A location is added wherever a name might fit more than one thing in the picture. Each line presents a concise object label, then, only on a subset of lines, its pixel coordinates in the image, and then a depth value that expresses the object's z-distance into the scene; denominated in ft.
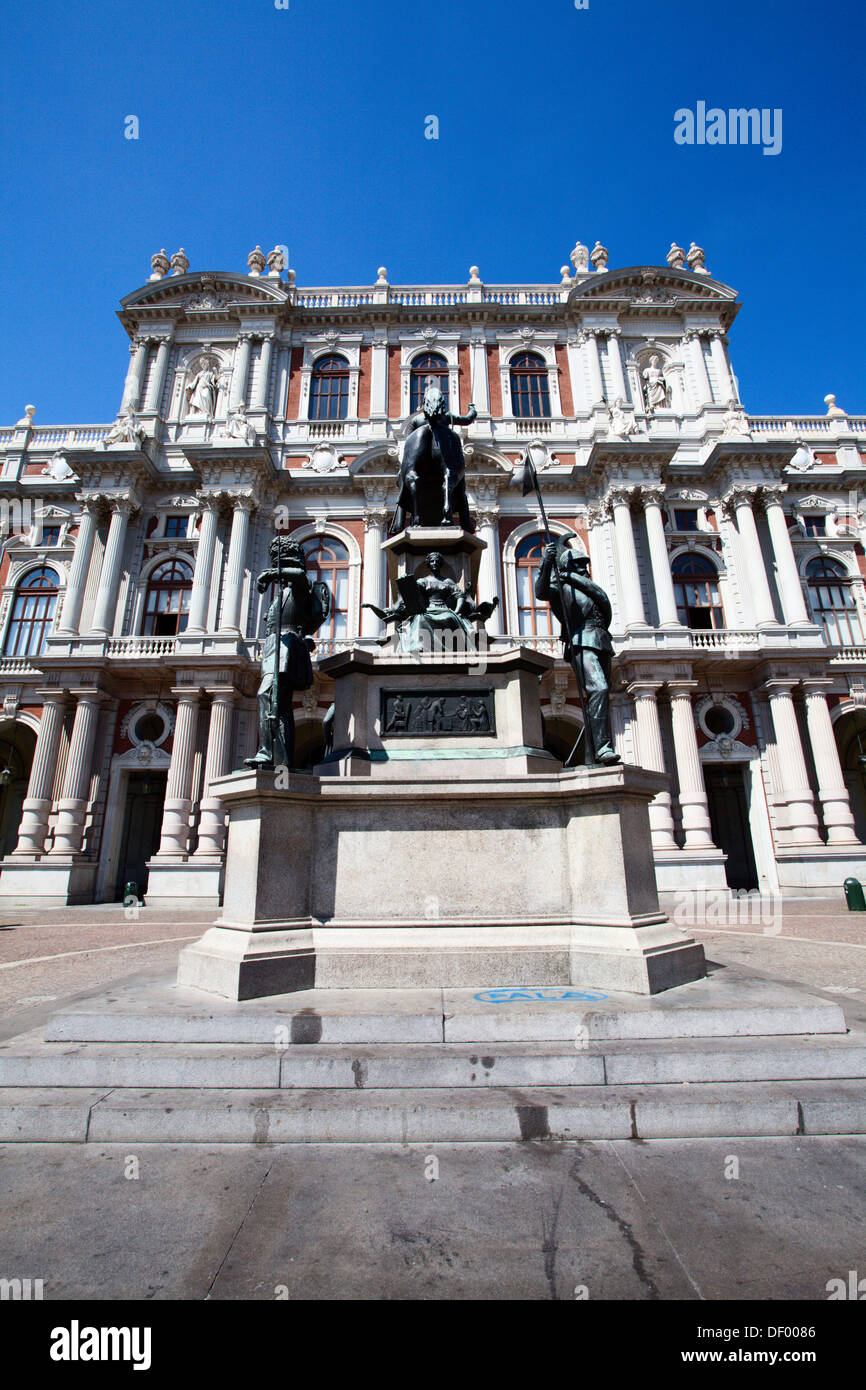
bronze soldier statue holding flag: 20.07
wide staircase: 11.76
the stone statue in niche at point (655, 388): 94.84
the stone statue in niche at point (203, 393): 94.22
